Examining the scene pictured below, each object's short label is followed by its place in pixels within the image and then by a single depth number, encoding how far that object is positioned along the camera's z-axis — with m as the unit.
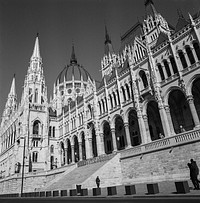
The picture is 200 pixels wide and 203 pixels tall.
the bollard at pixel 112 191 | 13.05
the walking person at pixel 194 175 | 11.09
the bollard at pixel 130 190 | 12.34
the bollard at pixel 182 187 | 9.91
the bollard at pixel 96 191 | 14.37
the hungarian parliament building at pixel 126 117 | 21.91
